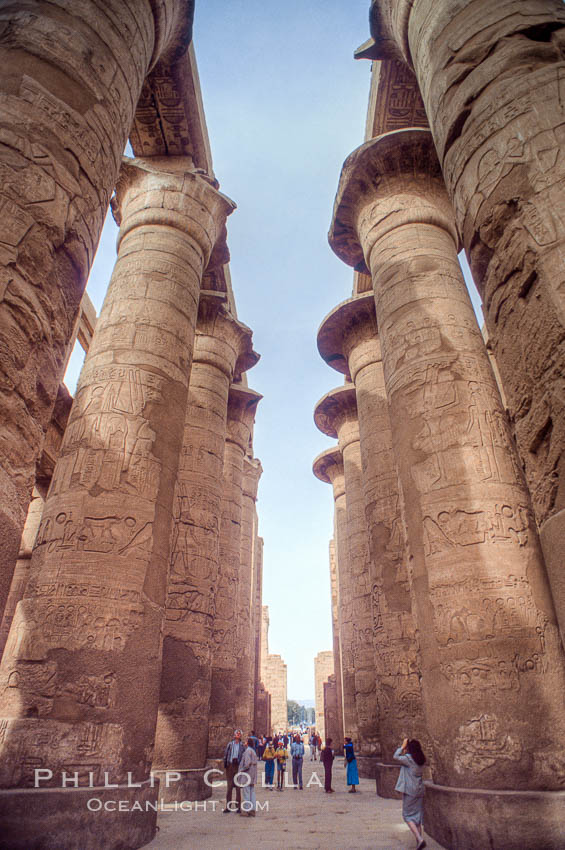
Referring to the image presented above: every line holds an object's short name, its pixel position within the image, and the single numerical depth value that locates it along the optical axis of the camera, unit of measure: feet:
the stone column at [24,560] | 39.11
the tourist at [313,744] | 55.20
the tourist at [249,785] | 19.30
